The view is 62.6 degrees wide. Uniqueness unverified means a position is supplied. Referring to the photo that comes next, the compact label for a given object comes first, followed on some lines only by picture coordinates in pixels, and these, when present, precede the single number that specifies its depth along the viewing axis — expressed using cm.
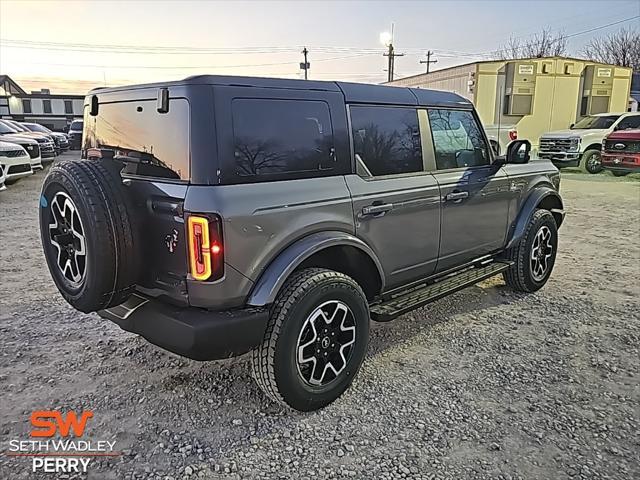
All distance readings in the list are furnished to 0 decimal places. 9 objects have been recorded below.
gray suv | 264
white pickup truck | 1577
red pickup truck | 1402
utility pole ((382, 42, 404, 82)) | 3459
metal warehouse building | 1920
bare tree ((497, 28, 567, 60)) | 4944
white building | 4294
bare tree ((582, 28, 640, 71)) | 4681
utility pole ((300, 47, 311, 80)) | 3312
